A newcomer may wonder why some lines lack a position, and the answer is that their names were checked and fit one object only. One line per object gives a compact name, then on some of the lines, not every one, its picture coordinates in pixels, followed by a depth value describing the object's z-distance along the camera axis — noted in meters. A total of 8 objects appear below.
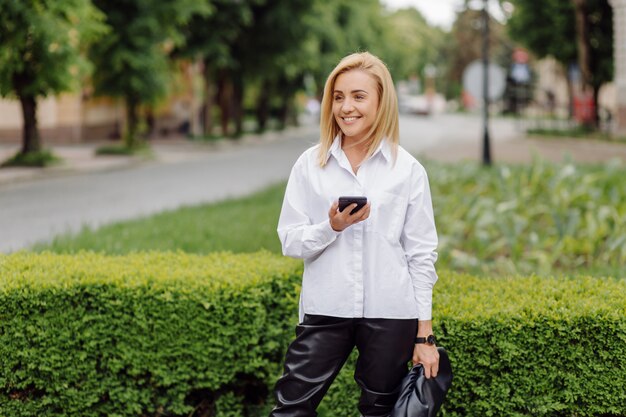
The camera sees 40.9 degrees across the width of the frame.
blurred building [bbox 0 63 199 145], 30.39
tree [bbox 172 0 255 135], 28.94
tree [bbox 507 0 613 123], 33.84
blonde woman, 3.14
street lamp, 18.81
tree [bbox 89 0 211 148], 22.59
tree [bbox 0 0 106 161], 16.55
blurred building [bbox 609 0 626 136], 27.36
